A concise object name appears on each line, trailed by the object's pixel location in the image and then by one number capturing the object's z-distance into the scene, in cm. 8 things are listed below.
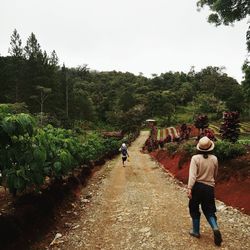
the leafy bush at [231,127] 1233
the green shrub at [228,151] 921
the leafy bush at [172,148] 1730
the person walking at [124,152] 1663
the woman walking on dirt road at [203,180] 437
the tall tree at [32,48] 4108
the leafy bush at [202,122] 1513
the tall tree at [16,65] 3772
